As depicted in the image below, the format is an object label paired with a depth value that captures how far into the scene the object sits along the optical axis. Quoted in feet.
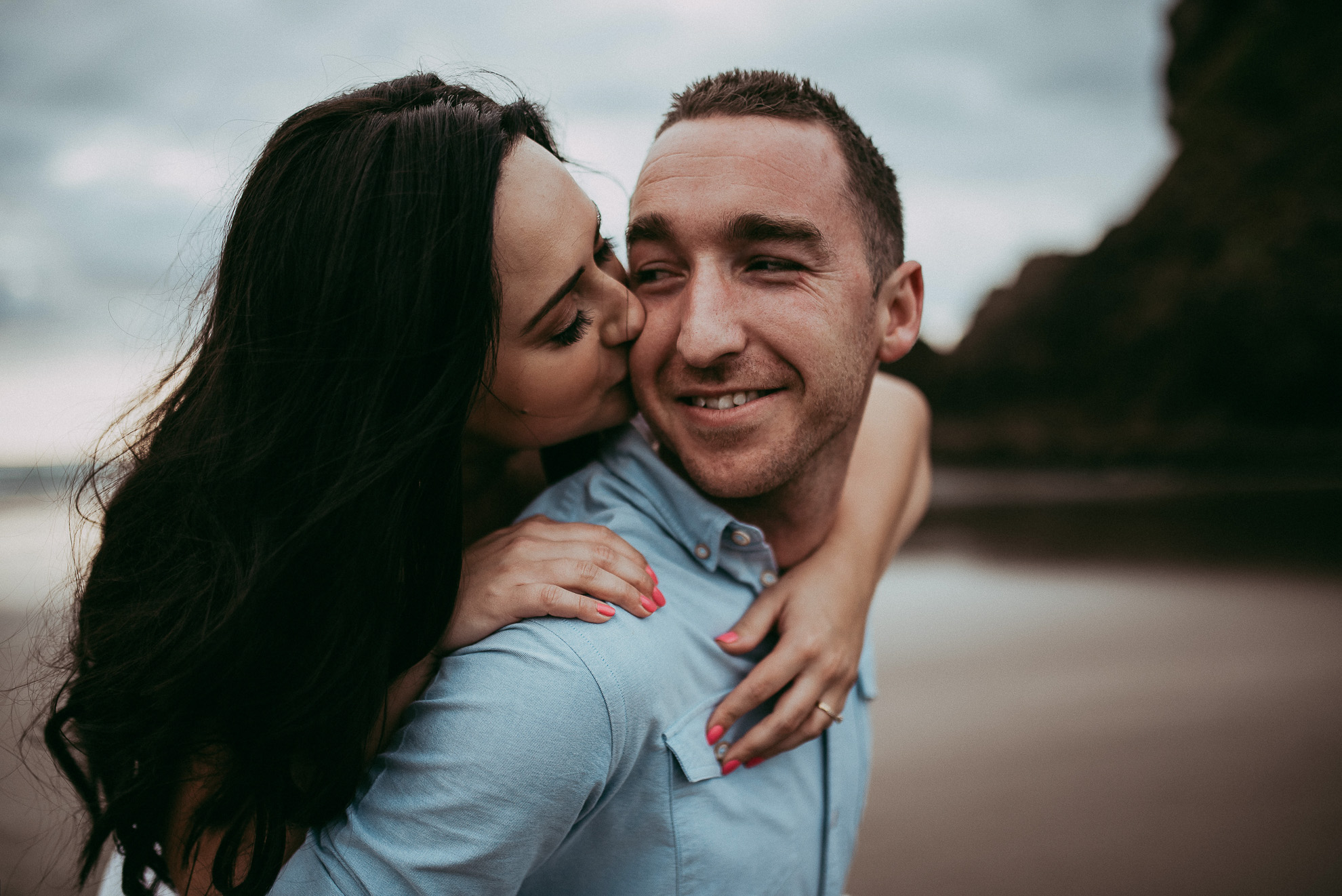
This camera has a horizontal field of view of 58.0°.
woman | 1.82
